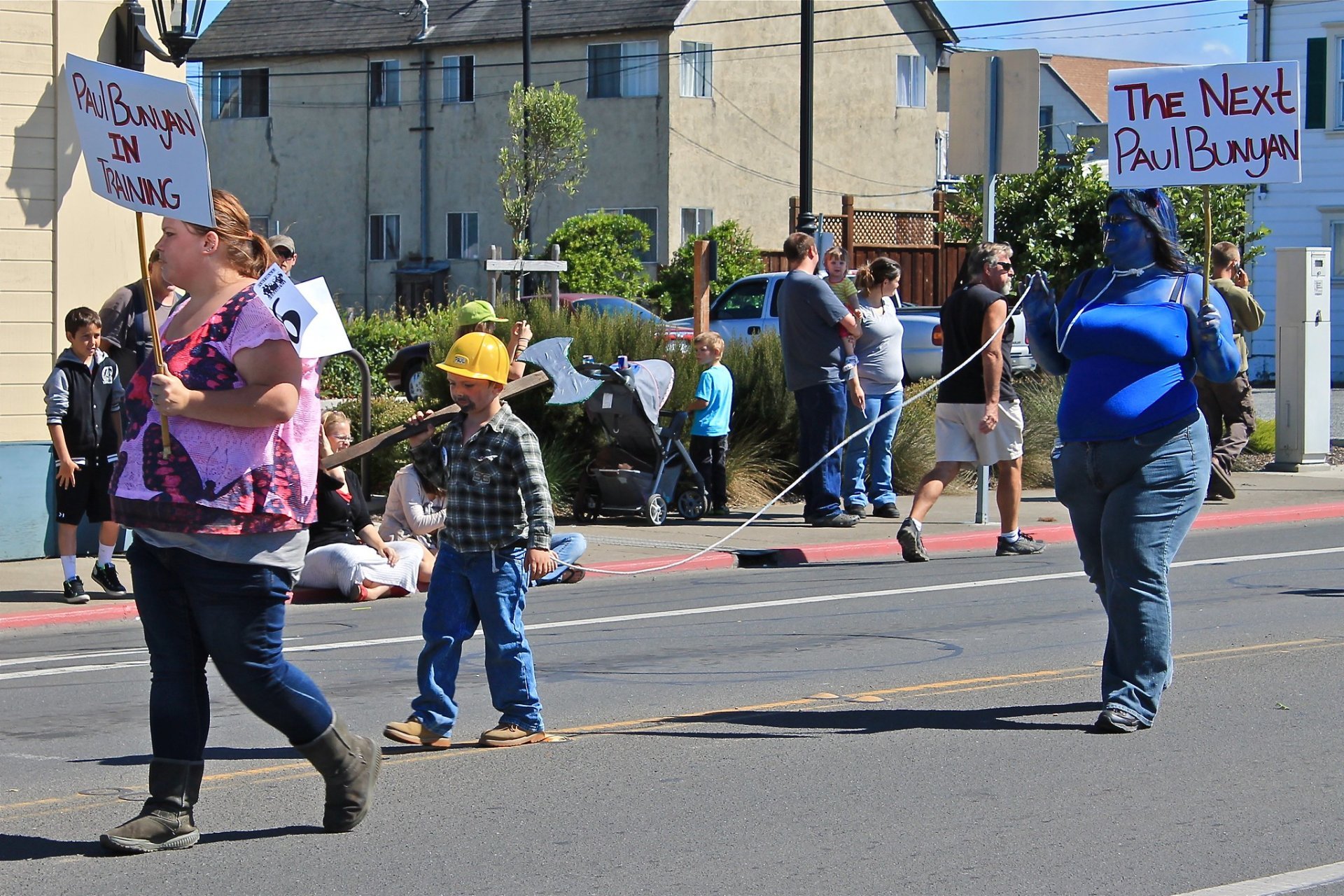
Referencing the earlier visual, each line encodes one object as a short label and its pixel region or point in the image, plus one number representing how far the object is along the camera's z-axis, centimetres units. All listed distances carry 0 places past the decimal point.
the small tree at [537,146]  3891
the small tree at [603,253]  3688
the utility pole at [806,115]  2559
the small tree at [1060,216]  2455
